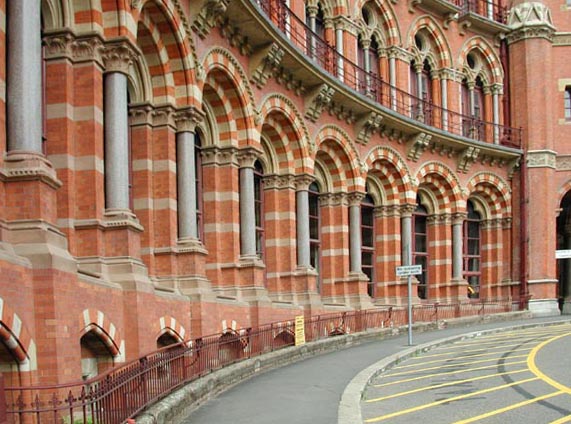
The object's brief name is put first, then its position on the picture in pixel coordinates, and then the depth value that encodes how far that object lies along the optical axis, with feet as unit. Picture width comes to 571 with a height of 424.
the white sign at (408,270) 77.56
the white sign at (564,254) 113.37
